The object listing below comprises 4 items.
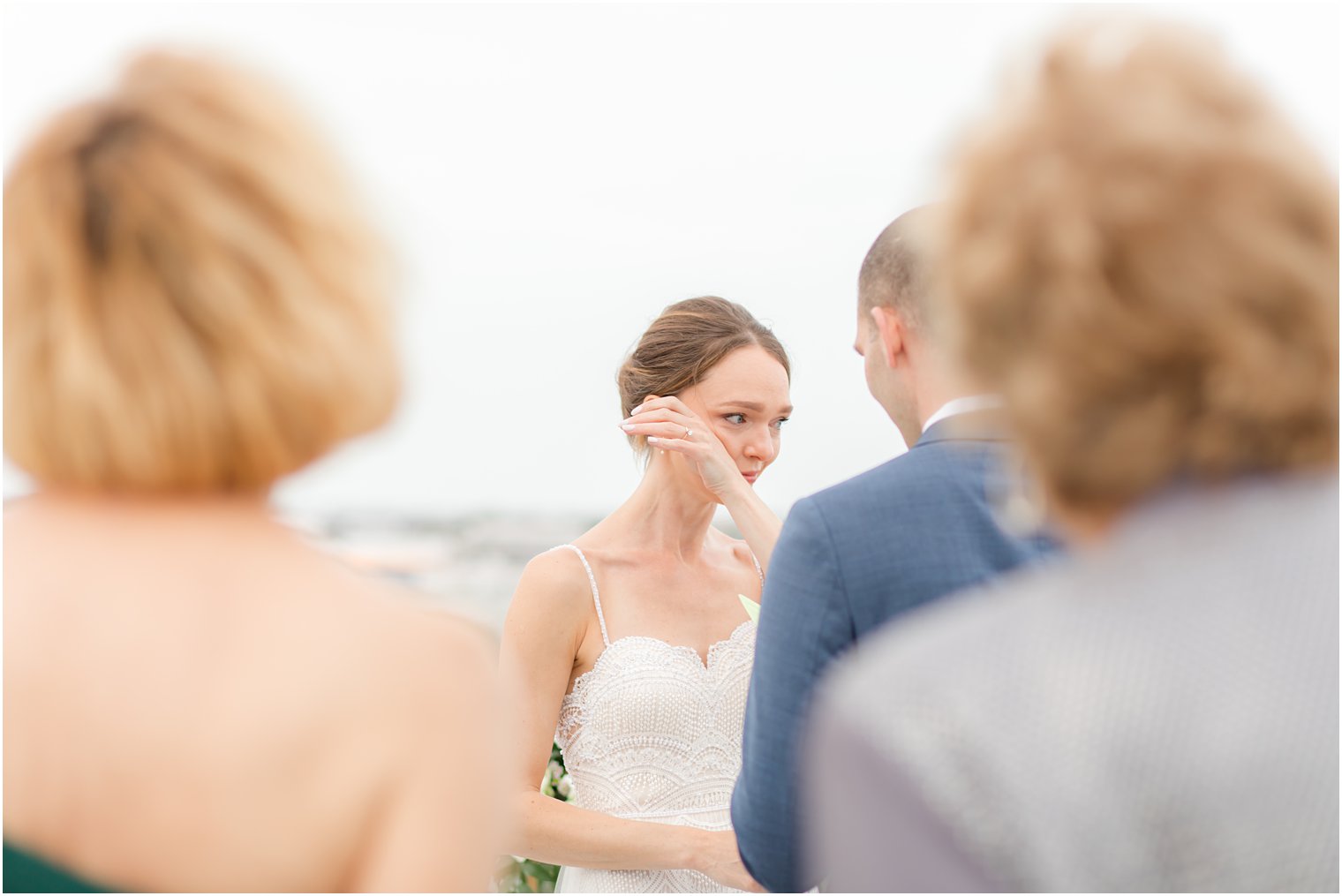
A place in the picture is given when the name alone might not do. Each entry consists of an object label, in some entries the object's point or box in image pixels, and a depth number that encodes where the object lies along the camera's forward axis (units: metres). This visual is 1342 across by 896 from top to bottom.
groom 2.14
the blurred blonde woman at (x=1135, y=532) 1.03
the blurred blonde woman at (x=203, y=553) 1.35
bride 3.39
